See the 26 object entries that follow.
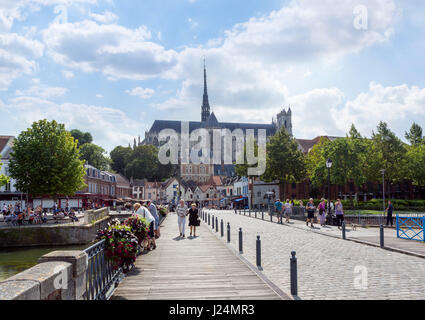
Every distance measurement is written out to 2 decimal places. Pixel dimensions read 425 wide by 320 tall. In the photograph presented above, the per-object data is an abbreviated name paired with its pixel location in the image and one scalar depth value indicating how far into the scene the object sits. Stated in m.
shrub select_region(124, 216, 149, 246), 9.59
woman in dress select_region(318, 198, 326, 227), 25.47
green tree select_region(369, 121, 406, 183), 54.31
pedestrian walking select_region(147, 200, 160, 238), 15.56
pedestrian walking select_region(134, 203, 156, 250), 11.87
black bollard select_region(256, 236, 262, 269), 10.44
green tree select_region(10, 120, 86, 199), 38.59
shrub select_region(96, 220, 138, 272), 7.44
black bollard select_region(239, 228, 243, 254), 13.27
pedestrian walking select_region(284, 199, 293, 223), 28.64
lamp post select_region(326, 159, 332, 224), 26.00
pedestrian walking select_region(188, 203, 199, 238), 18.69
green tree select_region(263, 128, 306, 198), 51.88
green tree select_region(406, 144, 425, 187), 55.03
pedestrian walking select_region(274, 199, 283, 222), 29.83
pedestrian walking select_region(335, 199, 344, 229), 23.50
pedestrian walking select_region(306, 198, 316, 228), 24.85
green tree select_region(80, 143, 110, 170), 90.19
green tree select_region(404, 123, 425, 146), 72.76
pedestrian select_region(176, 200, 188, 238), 17.86
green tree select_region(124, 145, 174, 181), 106.44
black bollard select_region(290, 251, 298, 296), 7.28
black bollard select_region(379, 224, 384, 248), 14.44
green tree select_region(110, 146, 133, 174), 112.62
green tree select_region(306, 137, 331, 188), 50.47
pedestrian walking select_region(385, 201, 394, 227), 25.70
